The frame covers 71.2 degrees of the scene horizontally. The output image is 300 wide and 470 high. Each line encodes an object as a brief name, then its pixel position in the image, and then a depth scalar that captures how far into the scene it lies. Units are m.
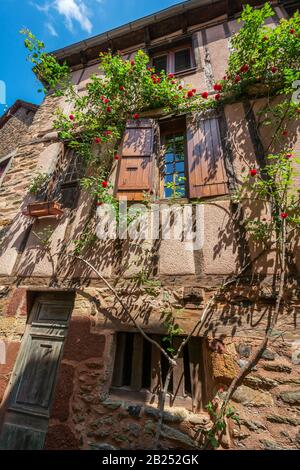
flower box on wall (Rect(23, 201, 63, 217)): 3.28
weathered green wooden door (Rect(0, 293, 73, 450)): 2.56
